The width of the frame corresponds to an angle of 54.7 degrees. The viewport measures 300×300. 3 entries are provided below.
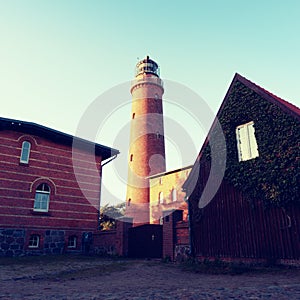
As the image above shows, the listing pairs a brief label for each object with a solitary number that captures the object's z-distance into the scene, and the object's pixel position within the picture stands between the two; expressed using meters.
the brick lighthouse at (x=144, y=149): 30.42
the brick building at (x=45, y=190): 17.20
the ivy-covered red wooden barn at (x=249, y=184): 10.78
